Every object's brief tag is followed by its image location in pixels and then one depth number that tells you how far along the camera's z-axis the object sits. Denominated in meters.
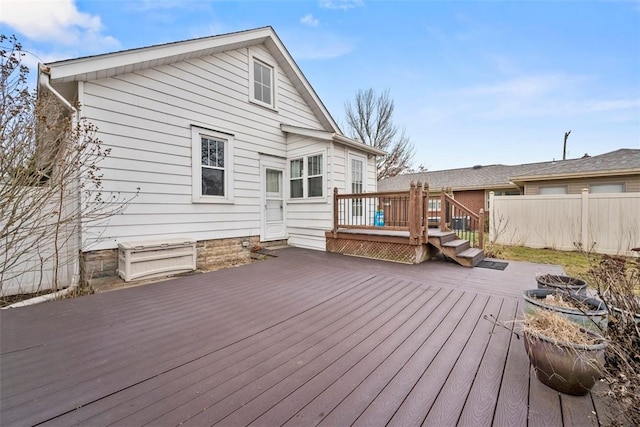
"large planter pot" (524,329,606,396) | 1.62
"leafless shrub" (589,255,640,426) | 1.25
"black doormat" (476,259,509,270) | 5.36
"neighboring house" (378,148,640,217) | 9.99
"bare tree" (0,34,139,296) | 3.31
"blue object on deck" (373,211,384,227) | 8.09
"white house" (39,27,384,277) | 4.76
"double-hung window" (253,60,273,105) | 7.38
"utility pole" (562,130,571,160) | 23.50
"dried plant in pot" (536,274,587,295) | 2.61
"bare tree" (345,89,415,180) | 18.59
